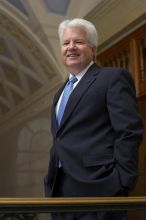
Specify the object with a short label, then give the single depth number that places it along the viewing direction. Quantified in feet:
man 6.85
